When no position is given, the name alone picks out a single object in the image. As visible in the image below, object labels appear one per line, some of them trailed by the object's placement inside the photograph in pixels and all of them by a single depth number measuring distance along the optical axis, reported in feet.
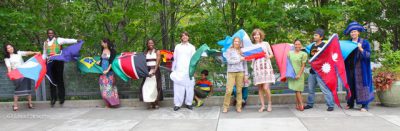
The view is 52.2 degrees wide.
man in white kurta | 27.99
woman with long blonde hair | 26.45
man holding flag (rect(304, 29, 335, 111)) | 26.36
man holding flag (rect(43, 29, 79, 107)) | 29.99
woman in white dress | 26.71
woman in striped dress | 28.73
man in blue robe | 25.84
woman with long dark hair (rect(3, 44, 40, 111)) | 29.76
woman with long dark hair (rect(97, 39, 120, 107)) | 29.73
